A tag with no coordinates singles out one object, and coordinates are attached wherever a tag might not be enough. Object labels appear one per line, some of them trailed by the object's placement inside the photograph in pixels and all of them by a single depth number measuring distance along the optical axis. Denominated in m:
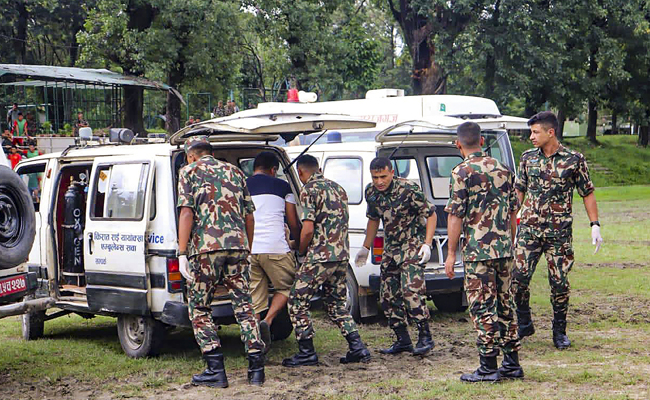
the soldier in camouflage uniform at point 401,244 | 7.16
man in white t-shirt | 6.96
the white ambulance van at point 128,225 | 6.73
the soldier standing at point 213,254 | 6.22
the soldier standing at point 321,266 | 6.89
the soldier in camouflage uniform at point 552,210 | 7.14
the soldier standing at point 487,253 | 6.10
